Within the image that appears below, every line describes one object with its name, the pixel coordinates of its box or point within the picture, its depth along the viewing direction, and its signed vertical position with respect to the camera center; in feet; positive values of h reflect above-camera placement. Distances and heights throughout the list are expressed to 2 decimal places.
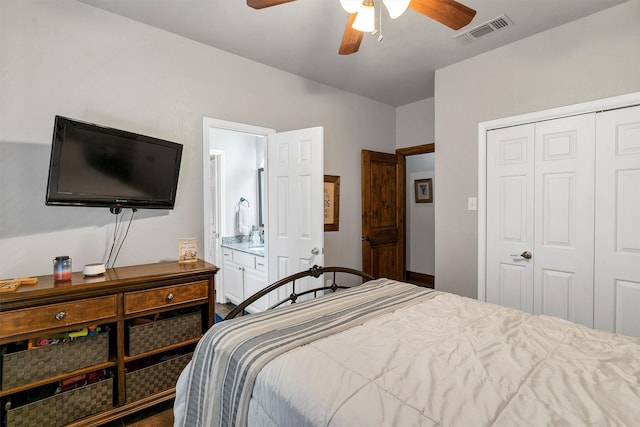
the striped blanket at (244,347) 3.78 -1.83
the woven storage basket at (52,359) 5.17 -2.71
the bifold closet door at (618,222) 7.15 -0.28
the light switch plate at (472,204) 9.73 +0.20
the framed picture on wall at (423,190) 17.01 +1.14
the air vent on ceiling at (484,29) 7.82 +4.86
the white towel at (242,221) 15.10 -0.54
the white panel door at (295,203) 9.57 +0.24
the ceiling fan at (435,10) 4.92 +3.35
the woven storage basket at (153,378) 6.34 -3.63
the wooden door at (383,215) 13.21 -0.21
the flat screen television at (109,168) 5.87 +0.92
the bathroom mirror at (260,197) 15.14 +0.66
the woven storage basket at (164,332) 6.37 -2.70
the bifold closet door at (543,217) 7.84 -0.19
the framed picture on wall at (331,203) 11.91 +0.29
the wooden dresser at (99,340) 5.25 -2.57
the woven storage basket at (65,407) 5.30 -3.62
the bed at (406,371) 2.85 -1.83
